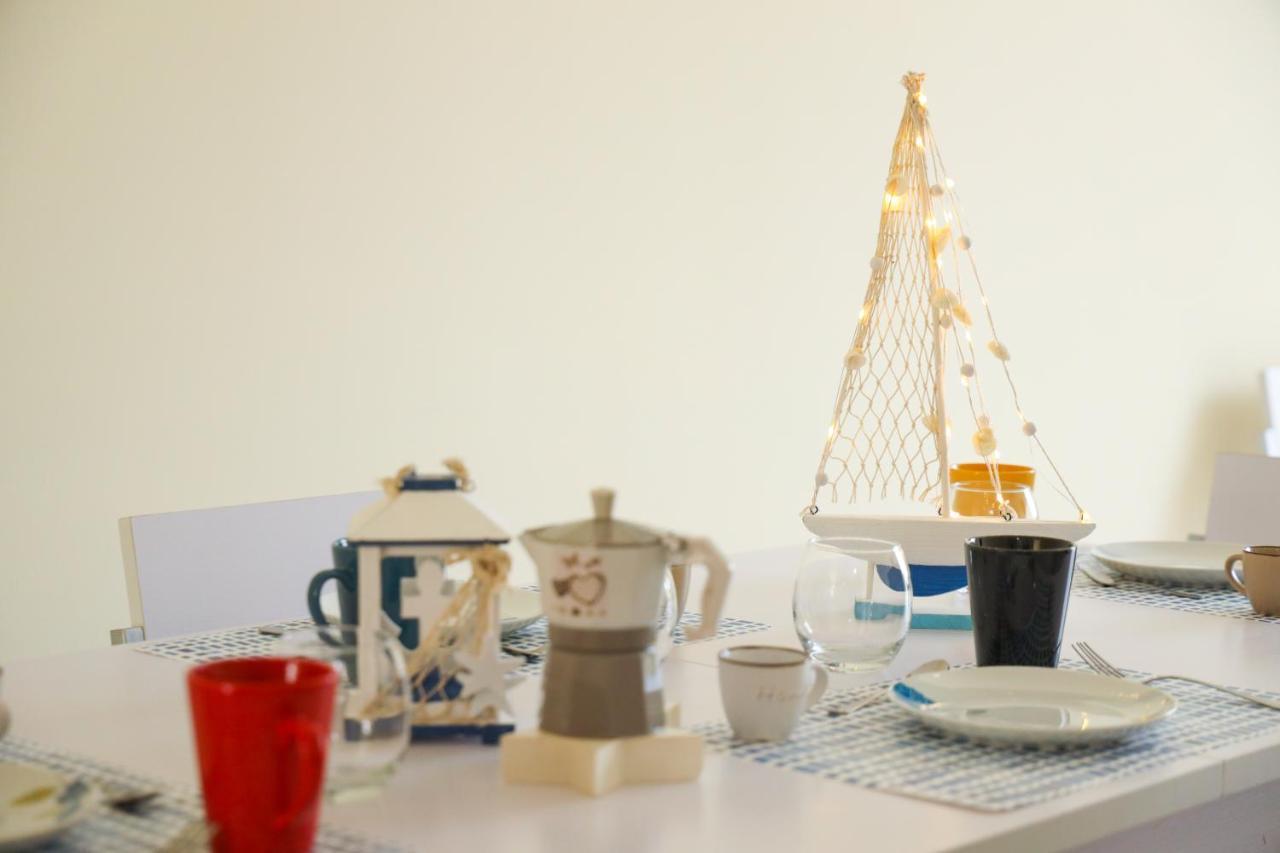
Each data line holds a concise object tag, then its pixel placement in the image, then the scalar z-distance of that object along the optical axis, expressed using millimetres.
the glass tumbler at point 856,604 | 1249
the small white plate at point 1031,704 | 1030
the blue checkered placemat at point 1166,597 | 1580
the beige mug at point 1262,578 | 1536
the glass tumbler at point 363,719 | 911
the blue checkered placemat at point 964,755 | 945
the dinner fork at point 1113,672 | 1170
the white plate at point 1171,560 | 1691
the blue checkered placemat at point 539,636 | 1323
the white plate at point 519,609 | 1393
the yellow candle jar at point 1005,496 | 1635
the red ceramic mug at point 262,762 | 788
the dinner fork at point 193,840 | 796
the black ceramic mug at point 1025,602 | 1255
